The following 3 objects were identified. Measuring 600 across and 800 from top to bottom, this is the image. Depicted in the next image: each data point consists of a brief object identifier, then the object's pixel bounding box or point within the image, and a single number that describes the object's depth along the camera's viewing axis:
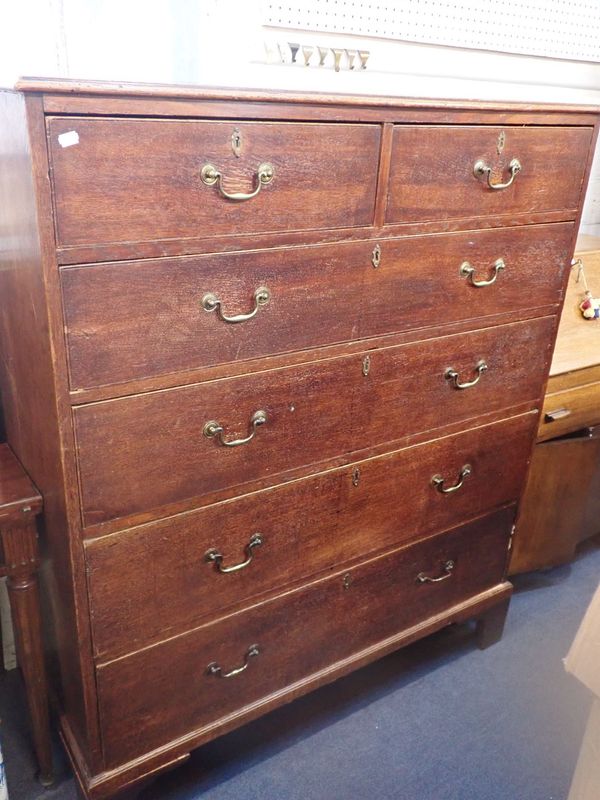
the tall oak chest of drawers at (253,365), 1.00
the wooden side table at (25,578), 1.29
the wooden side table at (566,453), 1.93
